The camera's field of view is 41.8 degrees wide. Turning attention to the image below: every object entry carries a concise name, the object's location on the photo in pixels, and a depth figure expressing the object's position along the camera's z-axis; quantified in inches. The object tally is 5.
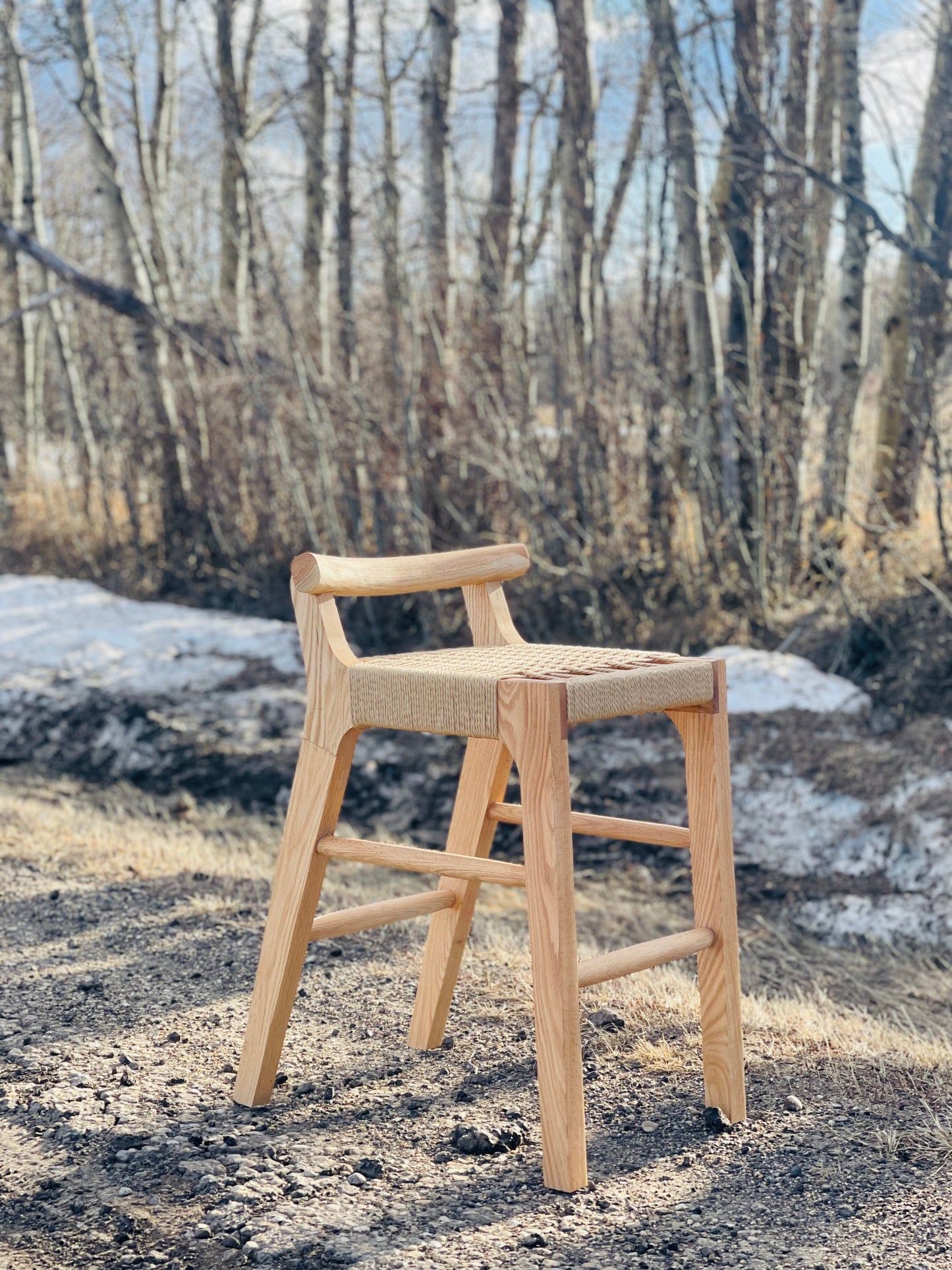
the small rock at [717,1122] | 88.9
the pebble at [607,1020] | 108.4
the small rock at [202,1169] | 81.2
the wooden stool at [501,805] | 76.7
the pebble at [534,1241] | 72.8
